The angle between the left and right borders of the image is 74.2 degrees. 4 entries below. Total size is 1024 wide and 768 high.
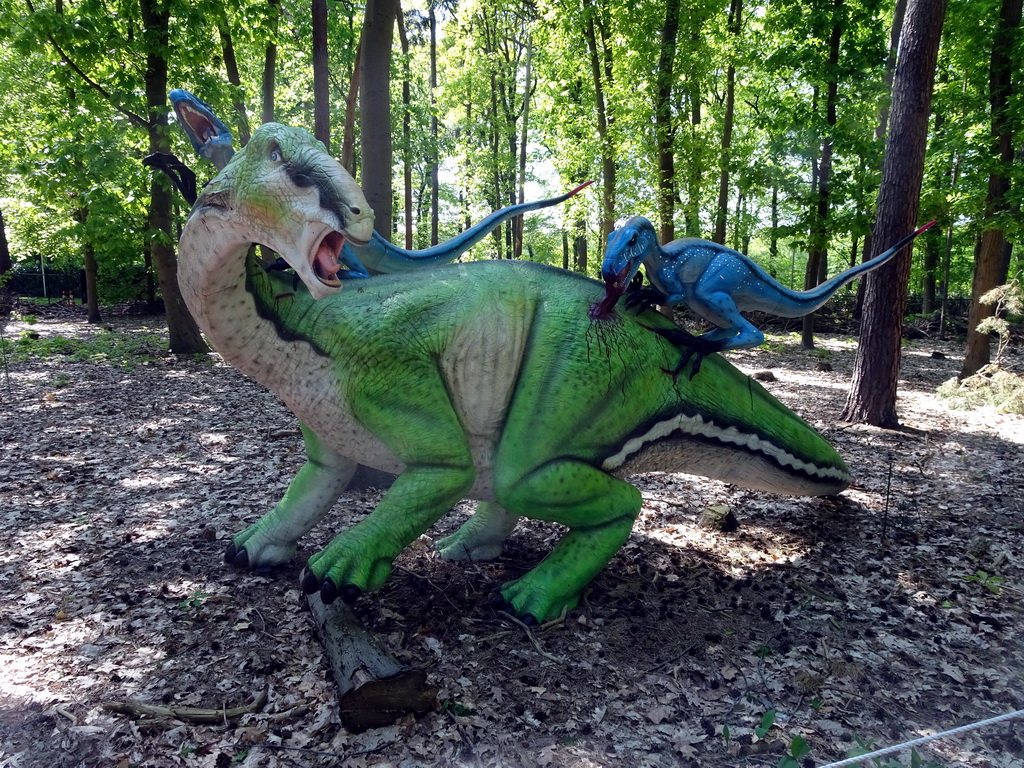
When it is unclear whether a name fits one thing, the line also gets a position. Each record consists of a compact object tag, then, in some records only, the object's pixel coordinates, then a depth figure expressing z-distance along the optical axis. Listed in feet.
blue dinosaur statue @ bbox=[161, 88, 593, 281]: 10.00
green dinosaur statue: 8.47
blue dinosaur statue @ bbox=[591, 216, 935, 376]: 10.36
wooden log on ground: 7.75
